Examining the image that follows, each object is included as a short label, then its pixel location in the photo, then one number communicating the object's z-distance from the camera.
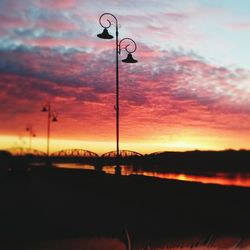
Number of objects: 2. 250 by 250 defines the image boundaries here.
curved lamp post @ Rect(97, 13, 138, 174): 23.17
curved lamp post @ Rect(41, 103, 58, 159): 50.75
